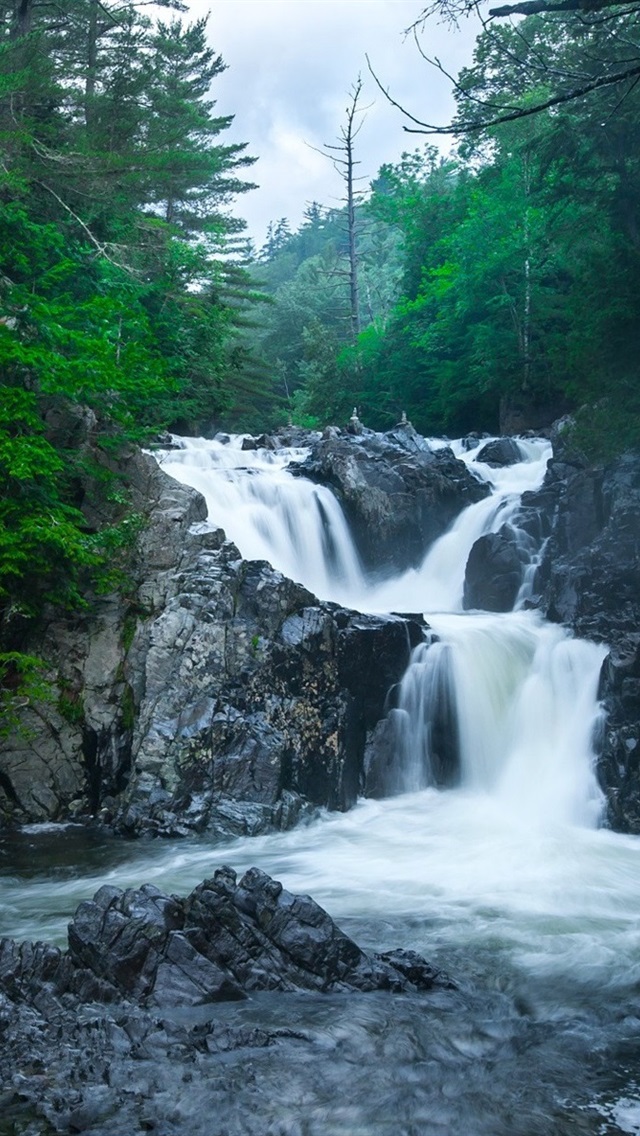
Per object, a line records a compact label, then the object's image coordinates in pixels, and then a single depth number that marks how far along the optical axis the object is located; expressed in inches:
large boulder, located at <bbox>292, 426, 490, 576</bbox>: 722.8
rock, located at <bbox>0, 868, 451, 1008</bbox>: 245.9
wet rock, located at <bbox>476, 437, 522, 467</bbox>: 840.3
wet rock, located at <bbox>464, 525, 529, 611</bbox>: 627.5
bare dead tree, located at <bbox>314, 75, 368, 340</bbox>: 1406.3
